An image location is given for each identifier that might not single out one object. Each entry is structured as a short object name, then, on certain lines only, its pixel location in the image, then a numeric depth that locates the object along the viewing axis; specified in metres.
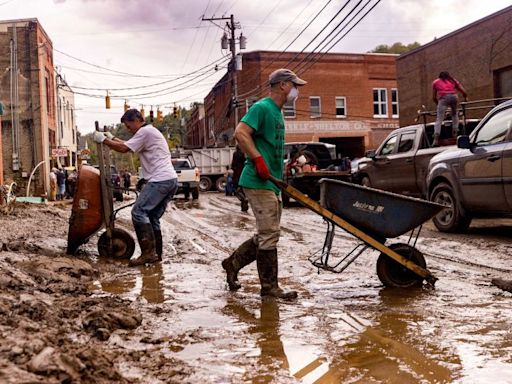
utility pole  39.22
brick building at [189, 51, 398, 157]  41.94
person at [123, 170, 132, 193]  43.80
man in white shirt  7.13
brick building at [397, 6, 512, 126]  22.58
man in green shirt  5.20
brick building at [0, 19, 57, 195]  34.00
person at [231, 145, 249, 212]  13.41
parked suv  8.71
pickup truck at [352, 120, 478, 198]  12.90
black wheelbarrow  5.39
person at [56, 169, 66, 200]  31.47
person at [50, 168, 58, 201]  29.33
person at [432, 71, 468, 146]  12.98
